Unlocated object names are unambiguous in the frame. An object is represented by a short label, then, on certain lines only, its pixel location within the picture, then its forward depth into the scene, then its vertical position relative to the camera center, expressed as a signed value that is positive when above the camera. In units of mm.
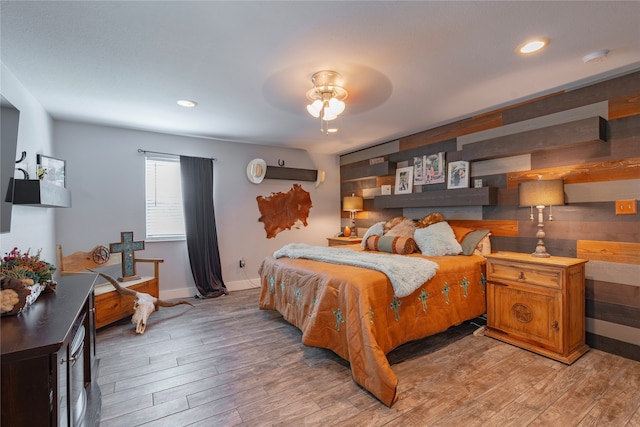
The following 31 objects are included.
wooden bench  2992 -810
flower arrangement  1420 -277
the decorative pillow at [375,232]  4027 -316
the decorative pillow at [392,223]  4148 -197
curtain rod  4006 +852
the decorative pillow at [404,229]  3838 -265
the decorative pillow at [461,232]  3379 -279
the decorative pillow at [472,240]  3209 -362
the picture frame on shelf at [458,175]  3566 +416
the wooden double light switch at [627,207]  2373 -12
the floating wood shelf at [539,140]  2510 +653
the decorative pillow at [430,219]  3761 -135
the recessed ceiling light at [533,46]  2001 +1127
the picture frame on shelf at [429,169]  3877 +543
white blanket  2279 -481
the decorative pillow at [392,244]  3479 -432
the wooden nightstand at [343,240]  4820 -513
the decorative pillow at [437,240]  3209 -358
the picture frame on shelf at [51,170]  2734 +461
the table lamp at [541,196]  2562 +100
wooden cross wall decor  3510 -457
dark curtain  4262 -190
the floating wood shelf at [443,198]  3288 +129
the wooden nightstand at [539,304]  2369 -843
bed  1998 -819
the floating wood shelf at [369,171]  4574 +644
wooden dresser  956 -538
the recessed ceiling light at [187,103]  3010 +1147
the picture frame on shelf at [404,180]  4320 +432
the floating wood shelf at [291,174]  4941 +649
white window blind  4172 +214
